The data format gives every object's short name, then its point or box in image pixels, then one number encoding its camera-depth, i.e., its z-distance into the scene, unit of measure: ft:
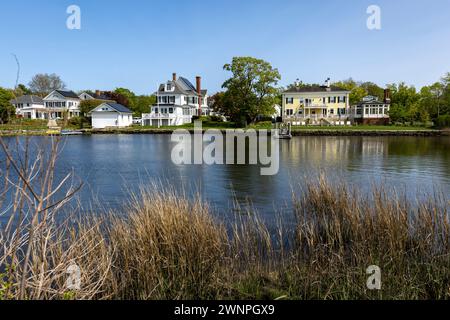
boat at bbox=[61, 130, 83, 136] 182.15
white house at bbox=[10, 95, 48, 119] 249.14
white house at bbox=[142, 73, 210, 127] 222.07
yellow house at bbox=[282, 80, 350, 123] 217.97
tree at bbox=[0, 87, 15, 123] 189.01
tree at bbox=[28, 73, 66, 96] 214.48
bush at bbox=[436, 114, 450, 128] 187.48
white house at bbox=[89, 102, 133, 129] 211.41
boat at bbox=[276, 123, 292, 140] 153.44
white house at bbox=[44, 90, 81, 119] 243.19
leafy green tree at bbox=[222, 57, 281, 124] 202.18
